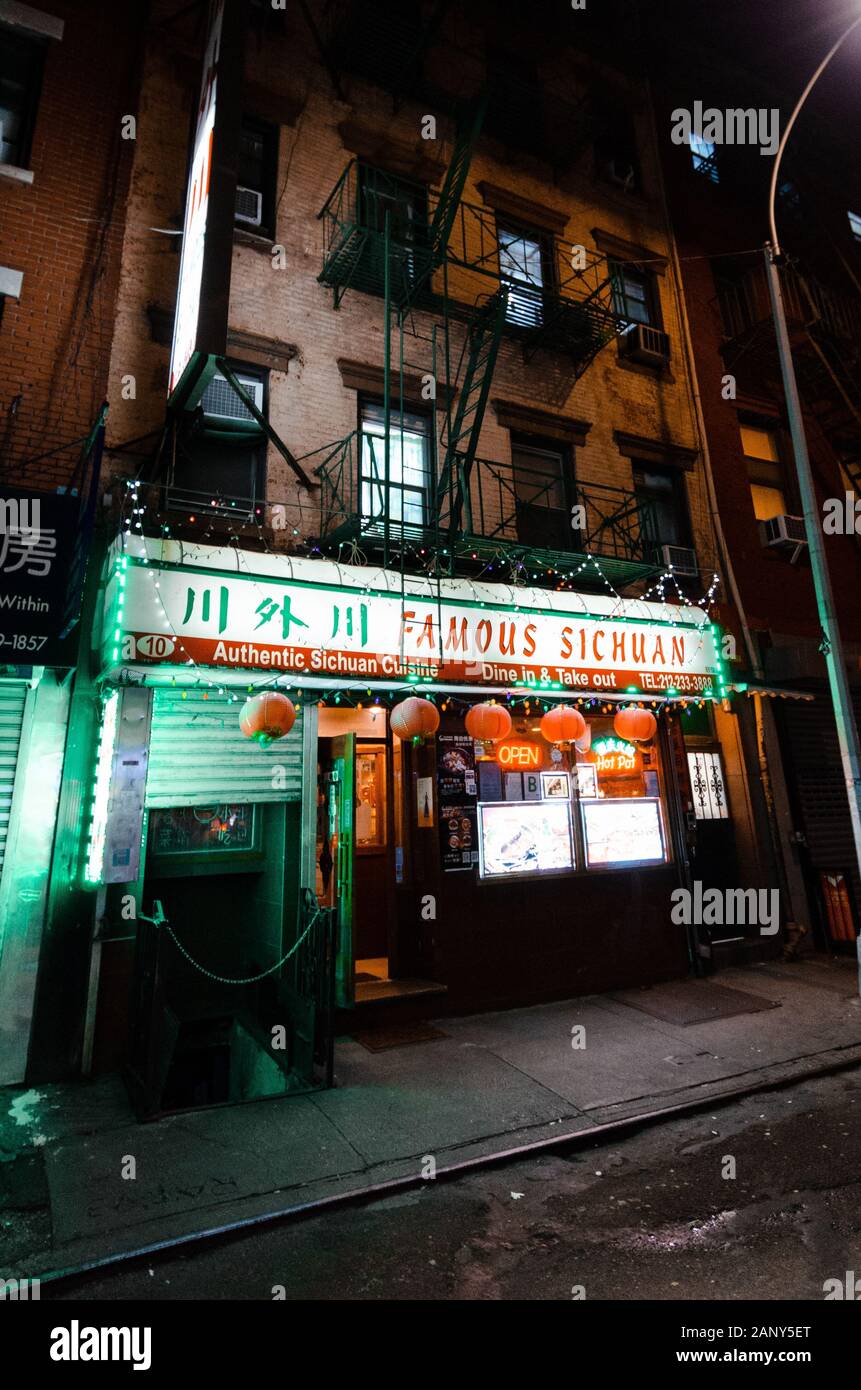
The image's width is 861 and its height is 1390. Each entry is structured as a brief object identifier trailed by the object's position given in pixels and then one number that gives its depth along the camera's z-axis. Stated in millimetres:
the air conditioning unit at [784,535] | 13250
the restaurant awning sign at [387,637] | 6812
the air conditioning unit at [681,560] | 11984
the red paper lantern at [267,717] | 6660
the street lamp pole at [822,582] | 8016
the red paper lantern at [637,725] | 9055
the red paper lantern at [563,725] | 8258
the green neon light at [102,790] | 6723
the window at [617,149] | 13766
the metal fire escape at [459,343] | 8734
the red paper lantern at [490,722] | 7836
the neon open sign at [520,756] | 9648
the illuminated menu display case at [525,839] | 9212
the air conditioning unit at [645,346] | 12750
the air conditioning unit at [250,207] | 9609
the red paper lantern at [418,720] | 7293
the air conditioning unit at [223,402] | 8734
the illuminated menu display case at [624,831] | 10062
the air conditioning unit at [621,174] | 13695
